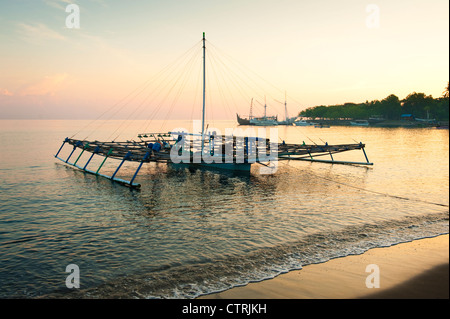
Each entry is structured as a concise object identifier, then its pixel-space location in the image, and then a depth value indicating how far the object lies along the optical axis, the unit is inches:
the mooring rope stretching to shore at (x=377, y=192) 656.4
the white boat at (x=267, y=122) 7608.3
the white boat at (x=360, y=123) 6884.8
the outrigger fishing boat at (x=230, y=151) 1039.6
